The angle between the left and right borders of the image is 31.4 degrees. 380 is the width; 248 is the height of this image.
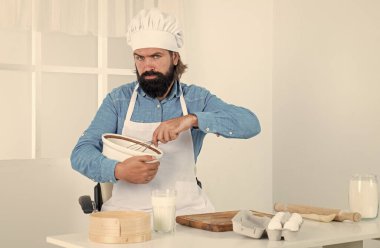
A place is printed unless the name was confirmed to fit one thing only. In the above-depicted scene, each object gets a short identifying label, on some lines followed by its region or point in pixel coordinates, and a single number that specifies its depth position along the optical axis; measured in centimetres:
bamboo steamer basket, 204
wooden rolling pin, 259
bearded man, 283
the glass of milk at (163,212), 224
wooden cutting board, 229
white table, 204
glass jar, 268
